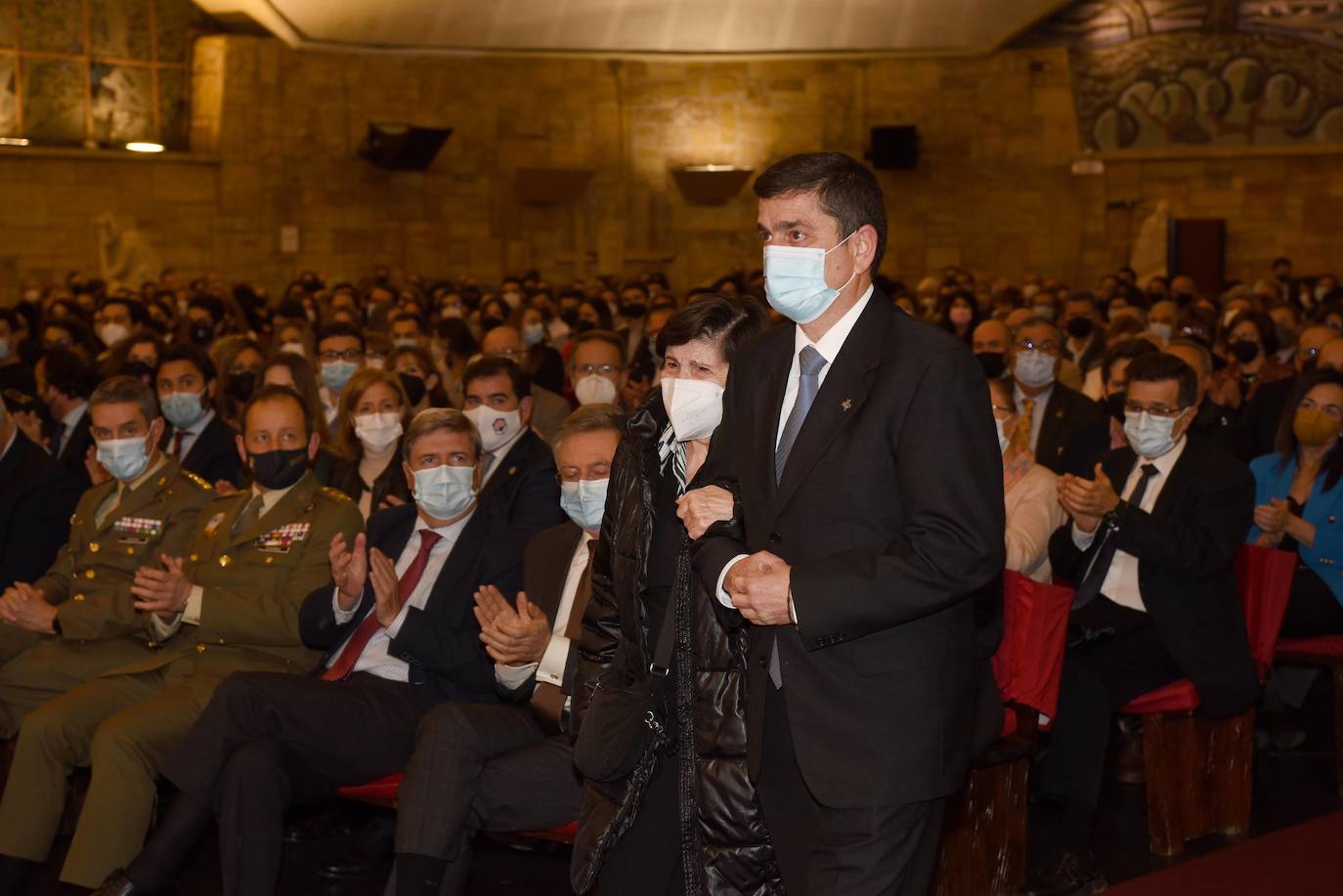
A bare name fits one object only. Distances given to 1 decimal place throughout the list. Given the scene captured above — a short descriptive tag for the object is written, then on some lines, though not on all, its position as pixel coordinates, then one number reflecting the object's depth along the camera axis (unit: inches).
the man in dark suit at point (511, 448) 223.6
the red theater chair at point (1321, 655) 214.4
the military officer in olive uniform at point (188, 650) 173.9
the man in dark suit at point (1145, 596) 184.9
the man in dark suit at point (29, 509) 226.2
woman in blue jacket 218.5
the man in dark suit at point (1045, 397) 300.8
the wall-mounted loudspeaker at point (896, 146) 986.7
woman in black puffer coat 115.2
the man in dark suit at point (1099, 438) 238.1
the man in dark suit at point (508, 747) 152.2
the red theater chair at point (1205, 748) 193.2
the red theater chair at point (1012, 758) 171.9
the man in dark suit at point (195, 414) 267.3
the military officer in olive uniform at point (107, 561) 200.4
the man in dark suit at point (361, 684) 163.2
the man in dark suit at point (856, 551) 97.8
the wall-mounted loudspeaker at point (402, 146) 922.7
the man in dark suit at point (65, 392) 307.7
